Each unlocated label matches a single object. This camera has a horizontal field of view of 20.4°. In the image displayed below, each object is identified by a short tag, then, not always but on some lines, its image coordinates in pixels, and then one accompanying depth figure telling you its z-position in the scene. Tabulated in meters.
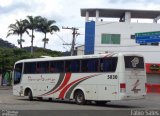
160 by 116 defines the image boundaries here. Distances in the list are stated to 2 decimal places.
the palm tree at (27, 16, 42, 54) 82.88
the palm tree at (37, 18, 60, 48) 83.78
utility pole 62.17
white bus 24.47
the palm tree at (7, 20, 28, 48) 85.25
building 65.00
